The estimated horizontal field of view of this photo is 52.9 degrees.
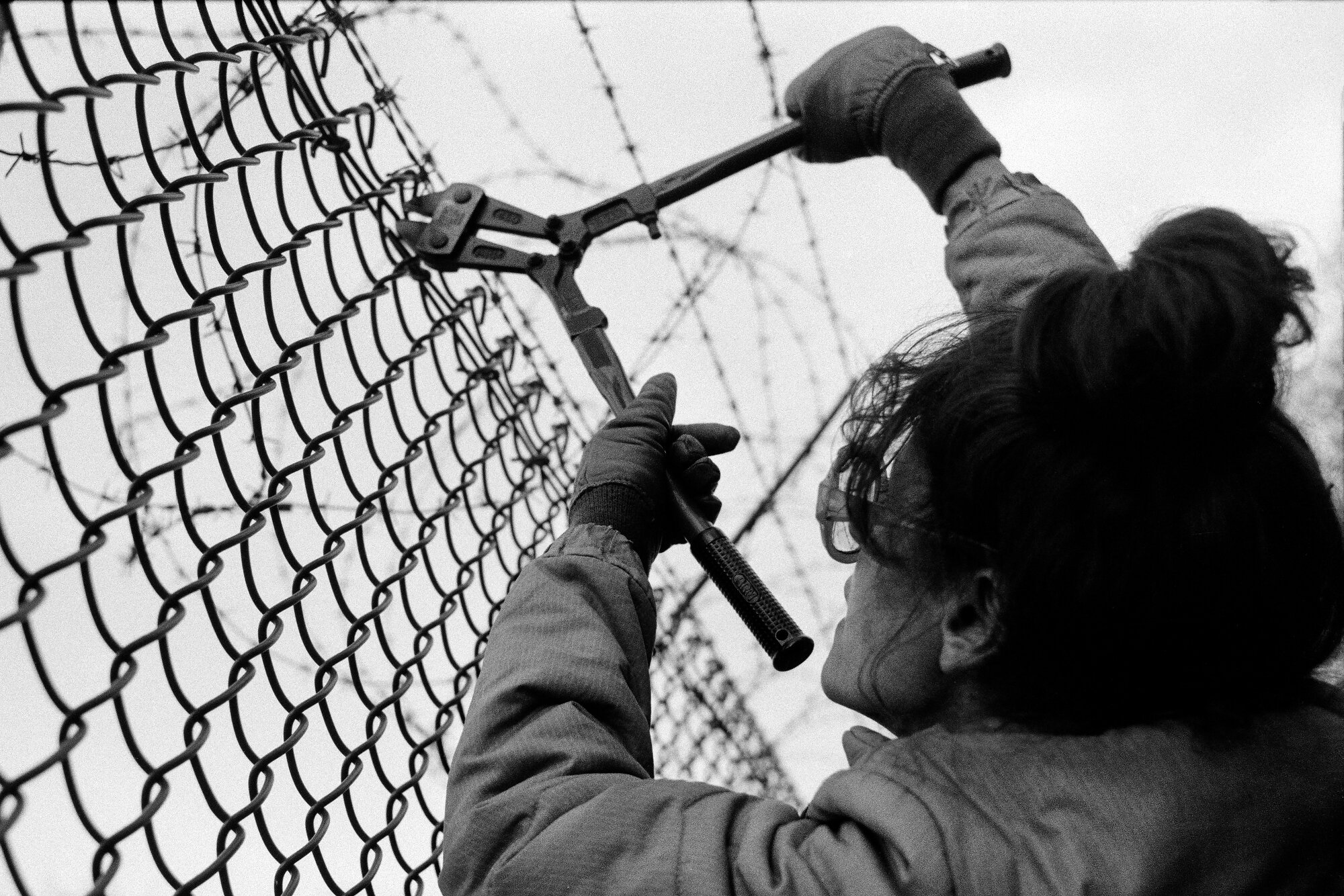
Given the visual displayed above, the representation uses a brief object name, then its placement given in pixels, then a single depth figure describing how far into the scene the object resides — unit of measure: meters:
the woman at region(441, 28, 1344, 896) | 1.15
